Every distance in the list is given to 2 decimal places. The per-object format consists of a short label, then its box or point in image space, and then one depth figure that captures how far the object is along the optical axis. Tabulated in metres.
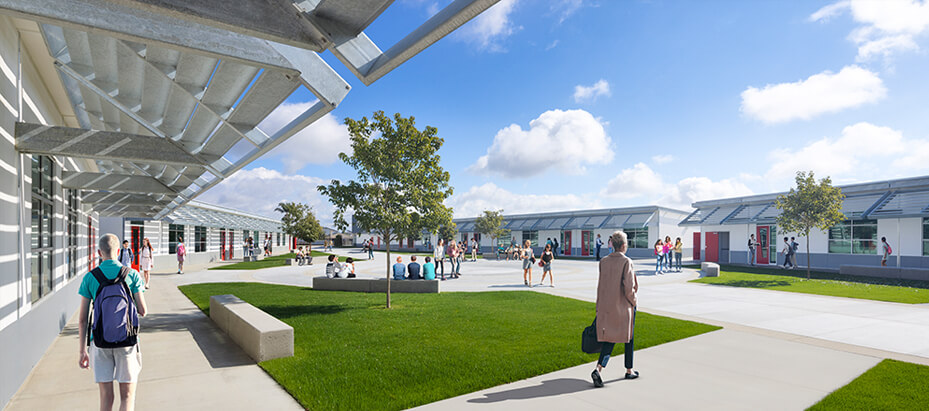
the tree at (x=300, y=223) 39.34
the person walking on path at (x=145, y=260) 15.46
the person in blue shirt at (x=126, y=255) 13.16
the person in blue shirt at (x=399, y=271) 14.48
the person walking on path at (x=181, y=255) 22.52
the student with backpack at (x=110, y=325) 3.82
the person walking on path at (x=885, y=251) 21.38
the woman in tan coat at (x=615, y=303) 5.09
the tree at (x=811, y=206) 19.58
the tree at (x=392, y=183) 10.59
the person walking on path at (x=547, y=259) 16.25
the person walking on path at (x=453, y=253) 20.04
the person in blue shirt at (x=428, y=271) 14.53
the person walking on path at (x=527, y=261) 16.57
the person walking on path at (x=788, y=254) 24.75
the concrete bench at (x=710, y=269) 19.48
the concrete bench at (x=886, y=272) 18.45
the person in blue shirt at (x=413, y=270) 14.39
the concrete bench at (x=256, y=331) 6.23
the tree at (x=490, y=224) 44.03
